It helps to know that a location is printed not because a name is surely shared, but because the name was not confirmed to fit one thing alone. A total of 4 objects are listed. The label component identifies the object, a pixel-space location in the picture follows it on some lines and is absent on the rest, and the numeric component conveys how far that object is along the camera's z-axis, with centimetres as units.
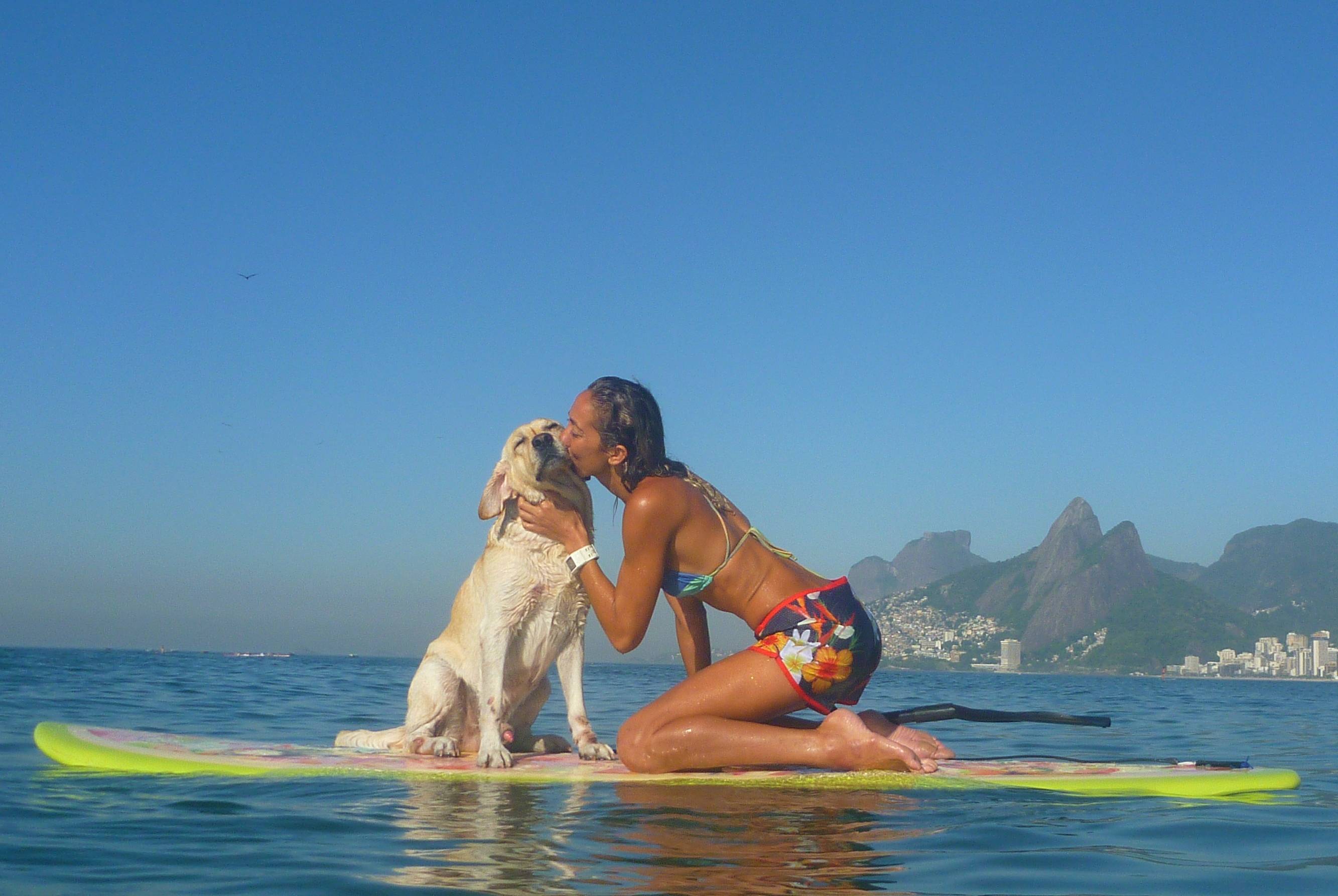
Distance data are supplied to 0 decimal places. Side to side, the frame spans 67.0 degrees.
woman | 470
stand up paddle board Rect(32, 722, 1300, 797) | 473
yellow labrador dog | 546
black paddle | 554
